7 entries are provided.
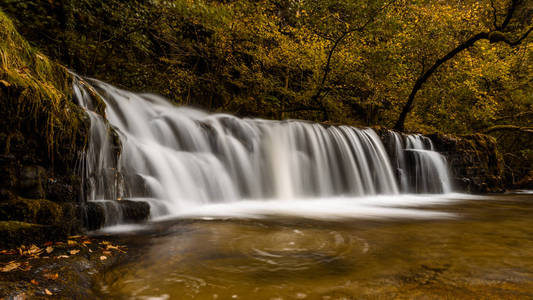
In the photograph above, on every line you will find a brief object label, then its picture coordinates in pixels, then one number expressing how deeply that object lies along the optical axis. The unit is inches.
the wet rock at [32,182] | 110.8
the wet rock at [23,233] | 91.4
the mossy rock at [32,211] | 101.4
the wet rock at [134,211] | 141.6
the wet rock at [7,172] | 106.0
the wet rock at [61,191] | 118.8
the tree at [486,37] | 421.7
